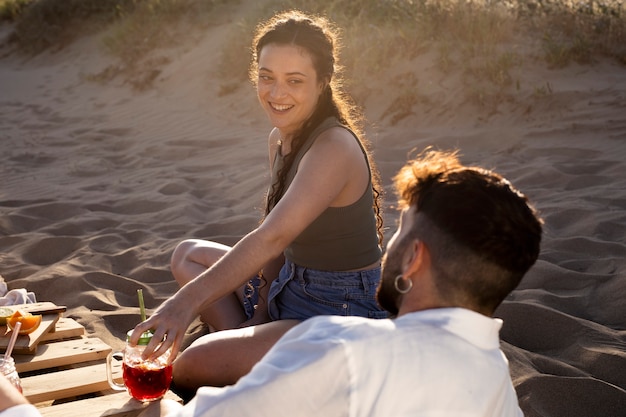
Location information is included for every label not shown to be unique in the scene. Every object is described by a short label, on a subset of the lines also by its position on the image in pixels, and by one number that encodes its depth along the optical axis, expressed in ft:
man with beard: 4.80
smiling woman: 8.85
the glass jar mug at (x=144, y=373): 7.88
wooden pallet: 8.41
